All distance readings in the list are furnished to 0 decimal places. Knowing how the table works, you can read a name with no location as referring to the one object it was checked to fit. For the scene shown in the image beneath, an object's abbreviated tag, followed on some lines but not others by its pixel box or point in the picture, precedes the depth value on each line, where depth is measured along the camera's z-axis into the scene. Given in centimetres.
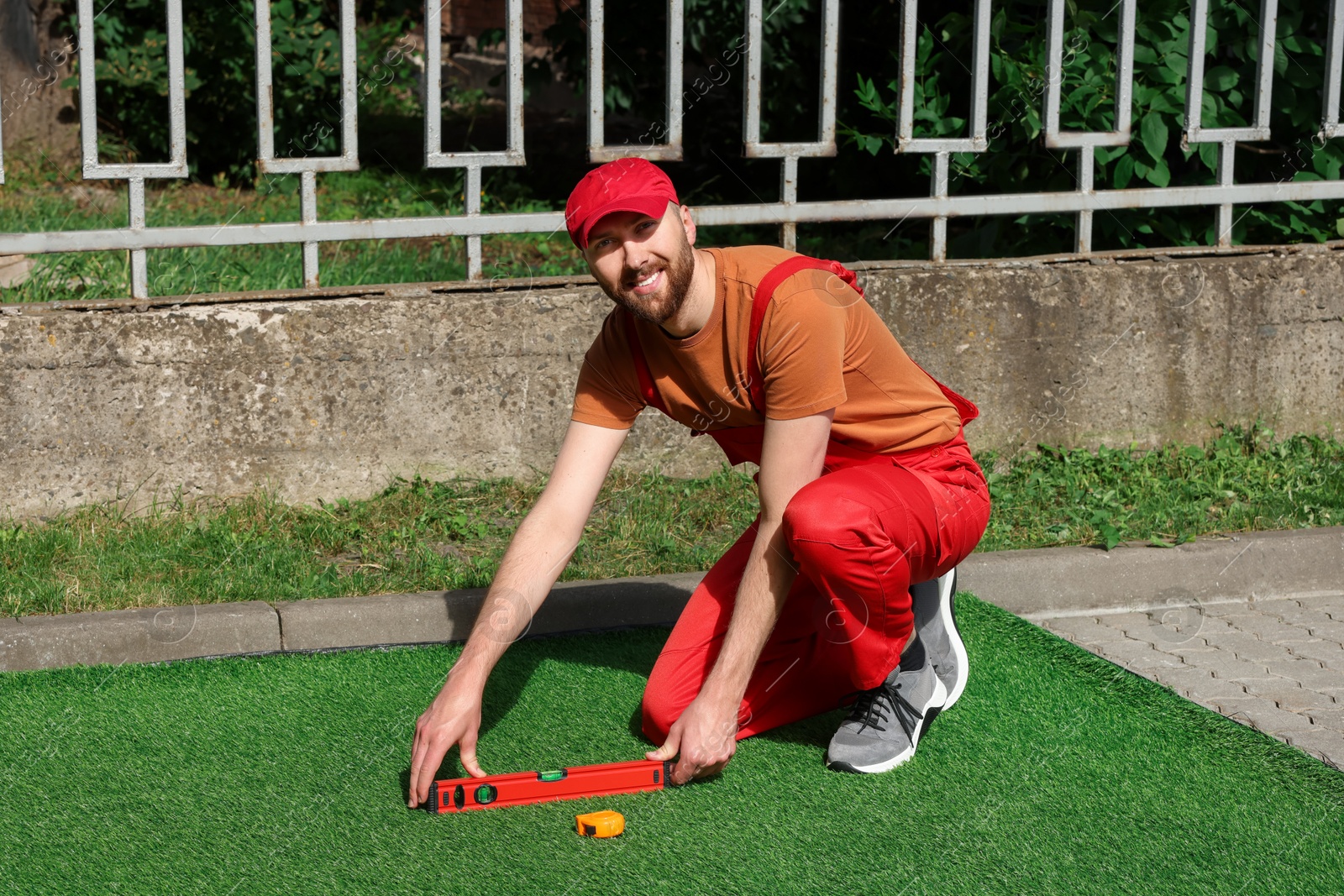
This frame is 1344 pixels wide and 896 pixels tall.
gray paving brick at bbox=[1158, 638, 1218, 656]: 398
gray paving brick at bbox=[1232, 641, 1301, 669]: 389
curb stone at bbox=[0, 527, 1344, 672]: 369
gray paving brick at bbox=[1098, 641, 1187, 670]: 386
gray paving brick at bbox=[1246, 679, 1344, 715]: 353
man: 291
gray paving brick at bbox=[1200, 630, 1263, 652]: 401
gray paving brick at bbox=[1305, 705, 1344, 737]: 340
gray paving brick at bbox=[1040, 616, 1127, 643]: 411
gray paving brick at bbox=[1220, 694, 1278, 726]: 348
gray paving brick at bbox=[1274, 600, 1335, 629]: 421
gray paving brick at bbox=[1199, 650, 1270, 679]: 378
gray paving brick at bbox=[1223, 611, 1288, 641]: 412
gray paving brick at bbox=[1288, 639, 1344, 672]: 387
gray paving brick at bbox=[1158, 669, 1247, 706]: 362
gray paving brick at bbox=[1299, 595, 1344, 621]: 430
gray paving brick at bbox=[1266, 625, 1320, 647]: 404
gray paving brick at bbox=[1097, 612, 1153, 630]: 423
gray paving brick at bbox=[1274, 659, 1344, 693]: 367
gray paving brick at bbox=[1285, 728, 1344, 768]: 321
